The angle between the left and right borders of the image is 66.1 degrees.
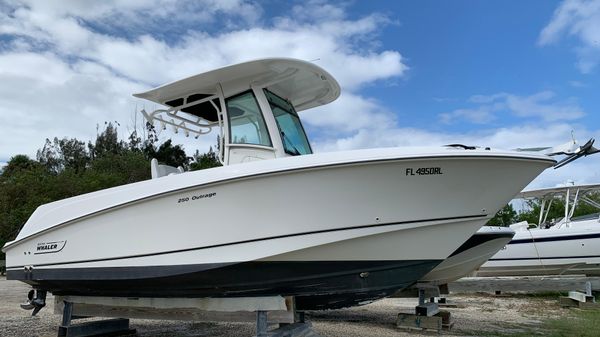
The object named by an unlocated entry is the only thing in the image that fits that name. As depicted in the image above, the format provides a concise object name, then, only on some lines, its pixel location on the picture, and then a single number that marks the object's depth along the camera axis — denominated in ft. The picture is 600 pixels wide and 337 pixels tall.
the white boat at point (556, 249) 32.45
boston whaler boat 11.54
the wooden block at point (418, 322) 20.39
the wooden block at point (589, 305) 27.07
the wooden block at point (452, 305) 28.35
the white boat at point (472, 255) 19.51
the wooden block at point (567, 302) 28.94
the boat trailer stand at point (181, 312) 13.17
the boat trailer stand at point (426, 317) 20.54
